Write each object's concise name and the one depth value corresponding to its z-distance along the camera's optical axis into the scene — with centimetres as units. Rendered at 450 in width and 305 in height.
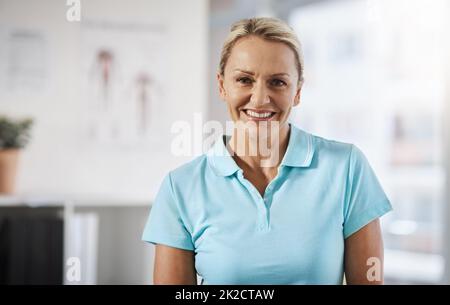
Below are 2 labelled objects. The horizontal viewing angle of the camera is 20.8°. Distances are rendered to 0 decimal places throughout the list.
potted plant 381
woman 221
